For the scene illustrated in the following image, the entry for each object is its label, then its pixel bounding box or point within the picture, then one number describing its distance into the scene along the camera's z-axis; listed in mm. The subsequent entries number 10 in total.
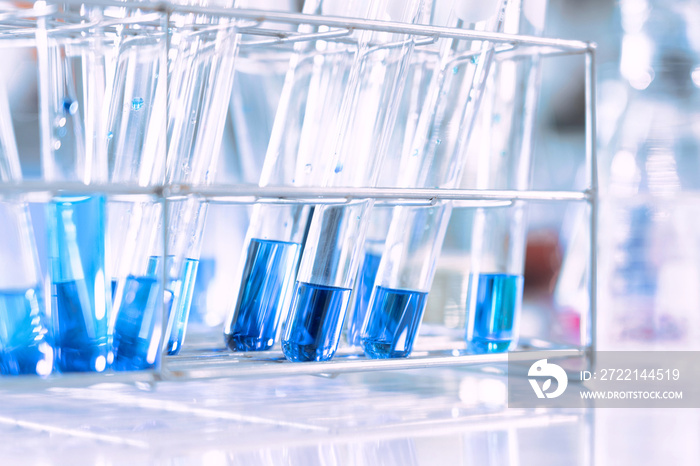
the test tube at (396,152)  523
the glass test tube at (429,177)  501
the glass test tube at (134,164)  483
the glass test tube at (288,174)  504
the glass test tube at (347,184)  490
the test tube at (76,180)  471
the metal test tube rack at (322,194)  466
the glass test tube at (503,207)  524
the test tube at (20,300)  470
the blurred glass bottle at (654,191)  607
